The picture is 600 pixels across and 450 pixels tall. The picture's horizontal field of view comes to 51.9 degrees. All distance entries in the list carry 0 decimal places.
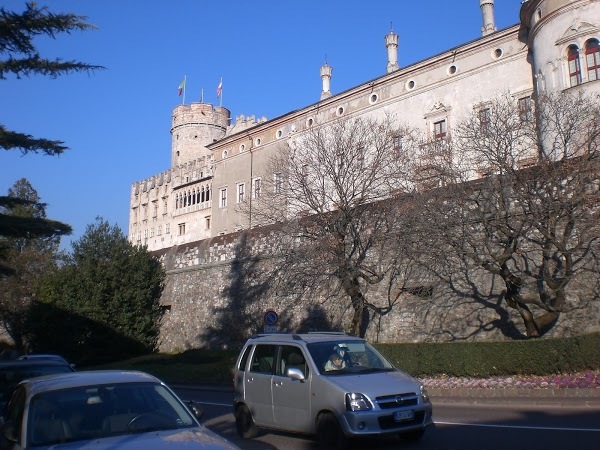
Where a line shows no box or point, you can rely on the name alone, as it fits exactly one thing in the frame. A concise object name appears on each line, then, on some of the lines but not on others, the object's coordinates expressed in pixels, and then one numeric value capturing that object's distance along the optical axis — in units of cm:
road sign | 2014
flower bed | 1434
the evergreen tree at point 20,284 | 4281
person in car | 970
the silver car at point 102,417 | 534
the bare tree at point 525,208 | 1700
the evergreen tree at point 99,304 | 3525
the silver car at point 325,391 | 877
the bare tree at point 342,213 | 2302
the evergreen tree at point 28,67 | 1434
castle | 2936
